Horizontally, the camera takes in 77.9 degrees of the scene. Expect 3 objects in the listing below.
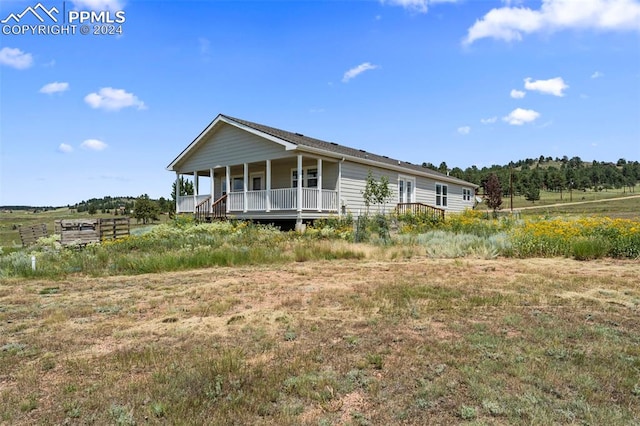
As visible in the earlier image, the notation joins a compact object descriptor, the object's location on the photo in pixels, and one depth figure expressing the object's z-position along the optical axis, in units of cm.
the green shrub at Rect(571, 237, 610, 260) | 877
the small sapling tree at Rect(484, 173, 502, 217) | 3130
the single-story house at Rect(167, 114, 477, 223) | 1661
